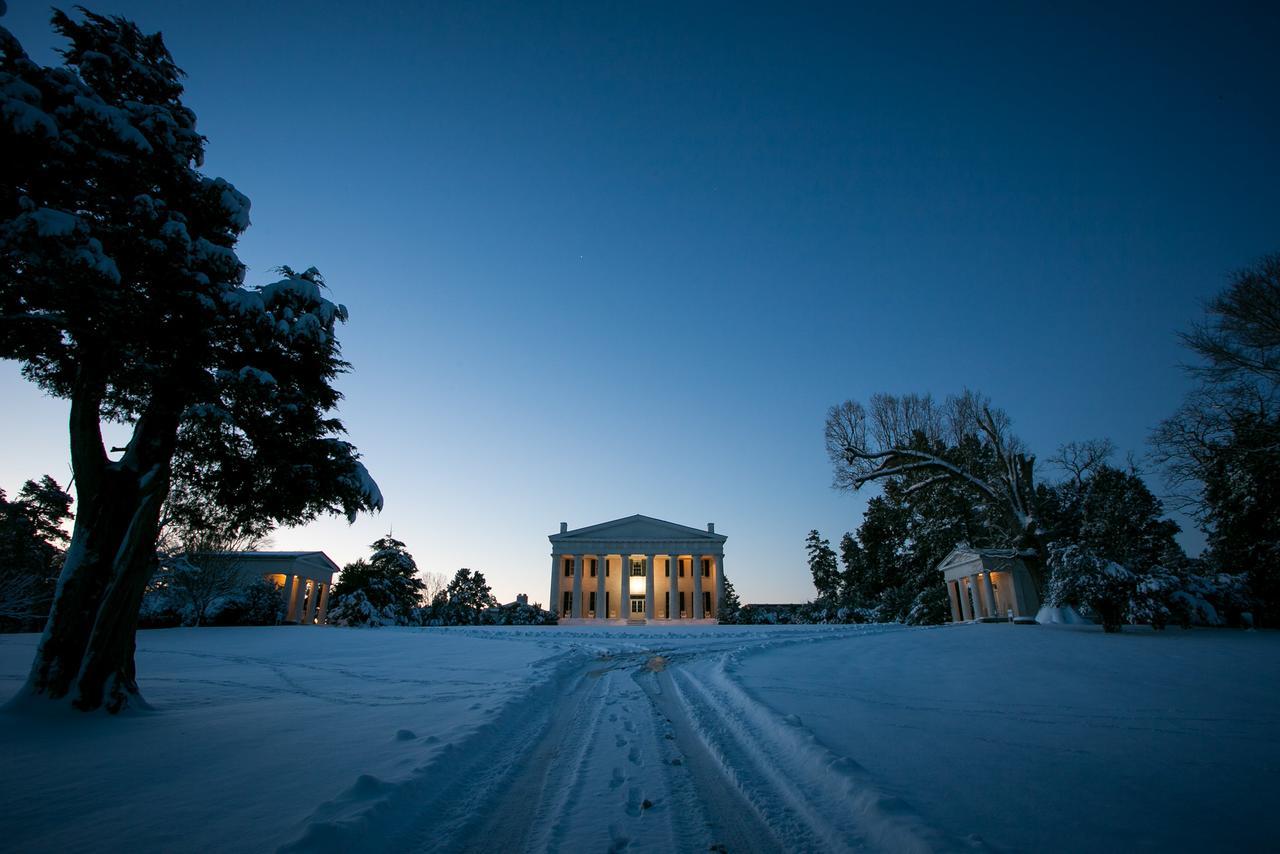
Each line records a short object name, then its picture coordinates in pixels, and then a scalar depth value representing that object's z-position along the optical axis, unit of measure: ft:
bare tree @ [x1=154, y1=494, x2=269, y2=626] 82.99
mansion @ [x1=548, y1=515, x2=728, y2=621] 151.33
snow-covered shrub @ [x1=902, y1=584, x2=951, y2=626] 100.42
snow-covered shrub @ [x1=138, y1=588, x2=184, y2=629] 81.06
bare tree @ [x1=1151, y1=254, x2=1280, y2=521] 41.73
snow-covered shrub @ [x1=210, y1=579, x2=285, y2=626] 90.27
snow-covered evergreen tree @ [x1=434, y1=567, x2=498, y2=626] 151.84
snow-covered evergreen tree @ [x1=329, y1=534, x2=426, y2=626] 111.86
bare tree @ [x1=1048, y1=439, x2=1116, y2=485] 64.85
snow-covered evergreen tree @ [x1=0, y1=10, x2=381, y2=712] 17.03
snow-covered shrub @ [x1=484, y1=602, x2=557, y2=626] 122.42
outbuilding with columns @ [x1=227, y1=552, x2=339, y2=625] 124.26
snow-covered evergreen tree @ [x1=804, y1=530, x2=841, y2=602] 167.12
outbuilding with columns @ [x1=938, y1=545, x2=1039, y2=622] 76.74
